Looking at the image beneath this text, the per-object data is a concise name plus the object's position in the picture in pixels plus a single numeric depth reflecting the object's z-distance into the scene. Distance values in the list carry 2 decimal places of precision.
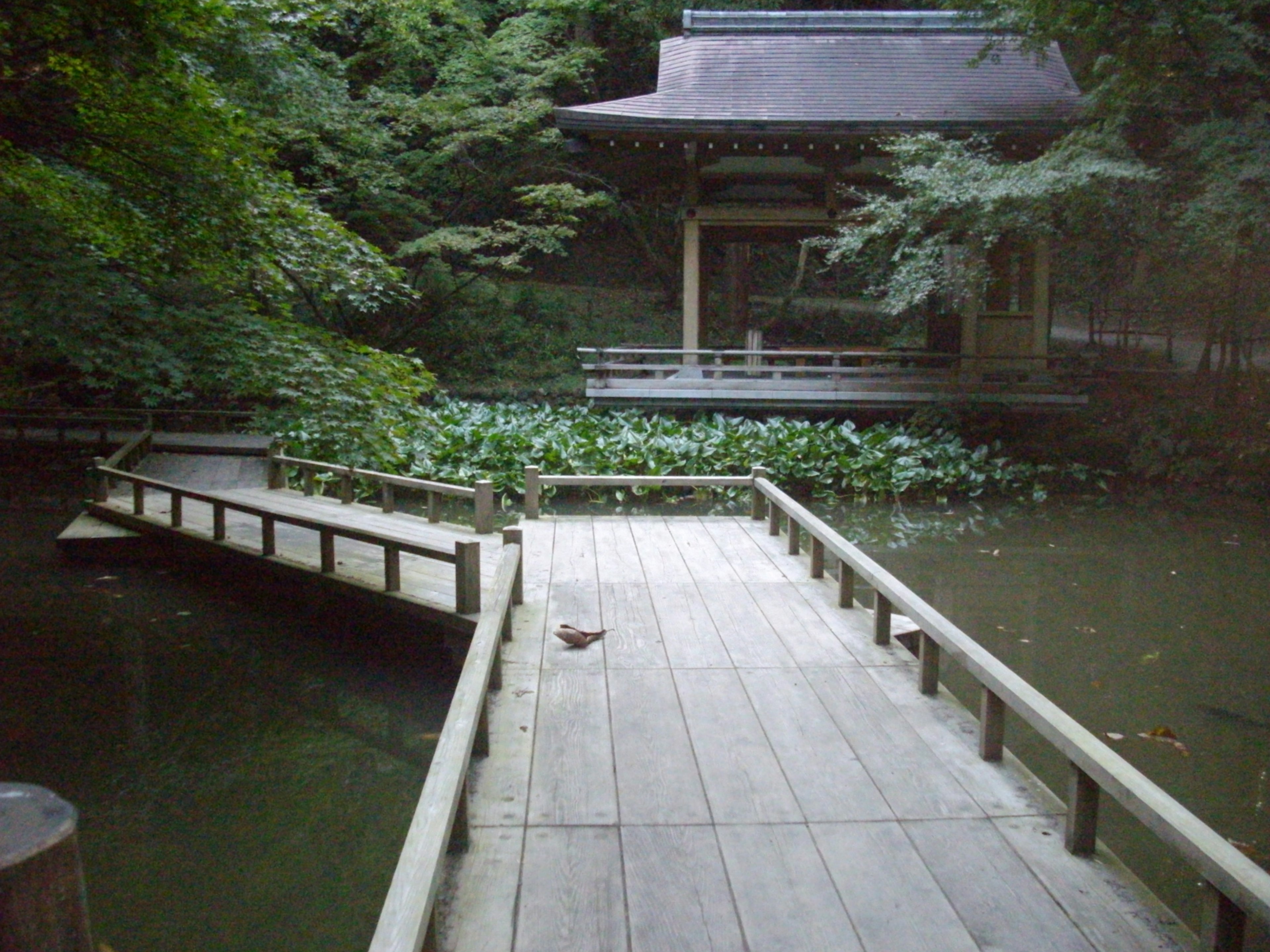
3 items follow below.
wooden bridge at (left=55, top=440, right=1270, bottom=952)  2.46
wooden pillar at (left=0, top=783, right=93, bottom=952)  2.37
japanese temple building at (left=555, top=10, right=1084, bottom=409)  13.15
